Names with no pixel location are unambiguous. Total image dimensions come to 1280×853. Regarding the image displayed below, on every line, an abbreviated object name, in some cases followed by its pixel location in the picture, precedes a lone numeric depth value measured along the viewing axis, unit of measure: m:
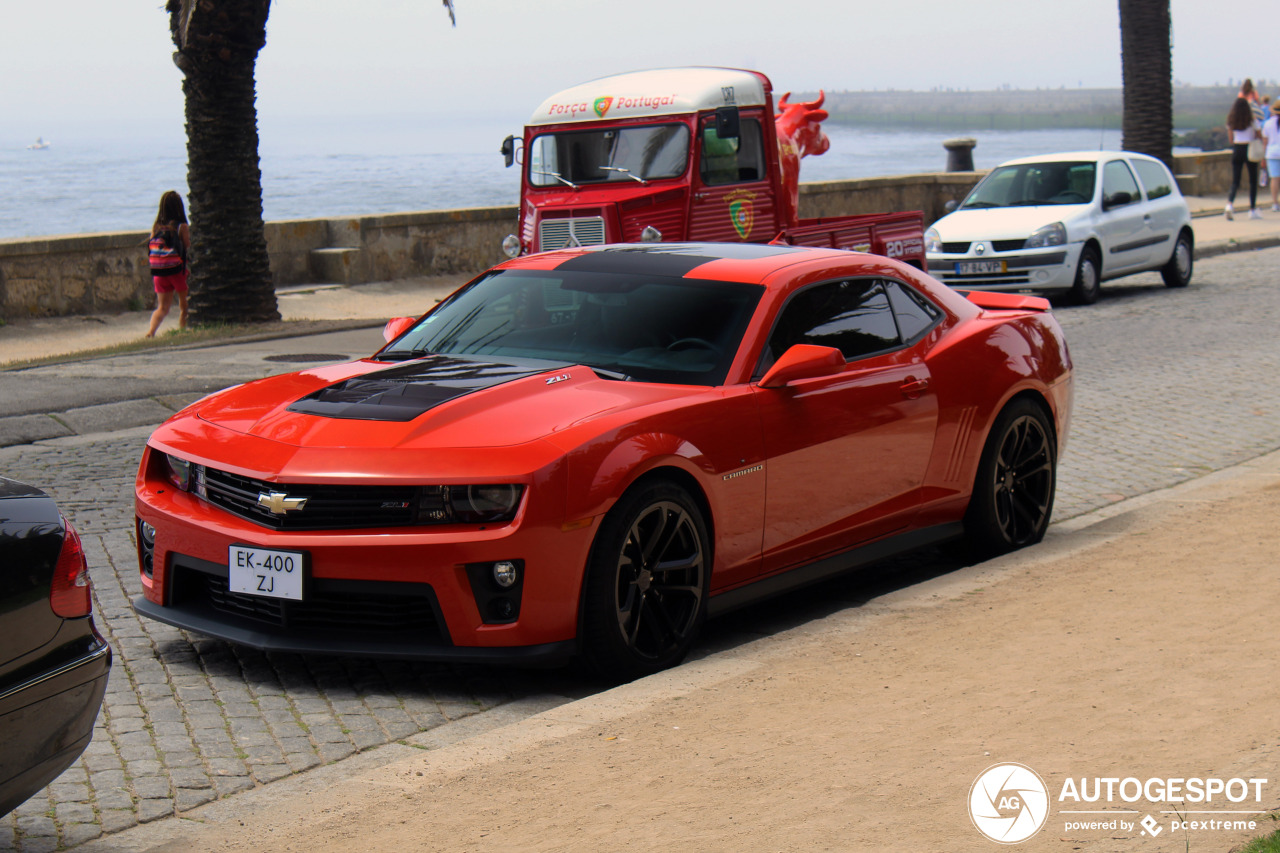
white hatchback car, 18.12
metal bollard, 32.03
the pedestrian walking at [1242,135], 29.81
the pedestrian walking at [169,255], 17.38
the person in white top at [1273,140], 29.38
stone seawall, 18.39
